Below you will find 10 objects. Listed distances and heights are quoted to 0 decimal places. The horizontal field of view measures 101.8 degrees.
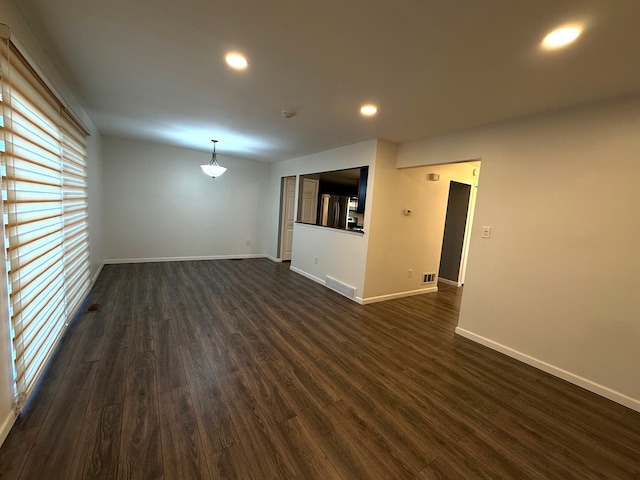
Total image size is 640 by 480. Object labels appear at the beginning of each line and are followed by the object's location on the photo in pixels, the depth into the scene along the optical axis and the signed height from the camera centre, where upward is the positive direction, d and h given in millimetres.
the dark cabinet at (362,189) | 3922 +434
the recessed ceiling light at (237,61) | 1921 +1113
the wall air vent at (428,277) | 4650 -988
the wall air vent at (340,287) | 4098 -1186
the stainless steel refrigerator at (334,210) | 6055 +122
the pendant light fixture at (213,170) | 4855 +672
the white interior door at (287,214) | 6312 -66
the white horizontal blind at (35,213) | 1531 -160
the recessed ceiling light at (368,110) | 2648 +1124
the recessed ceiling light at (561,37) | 1438 +1116
